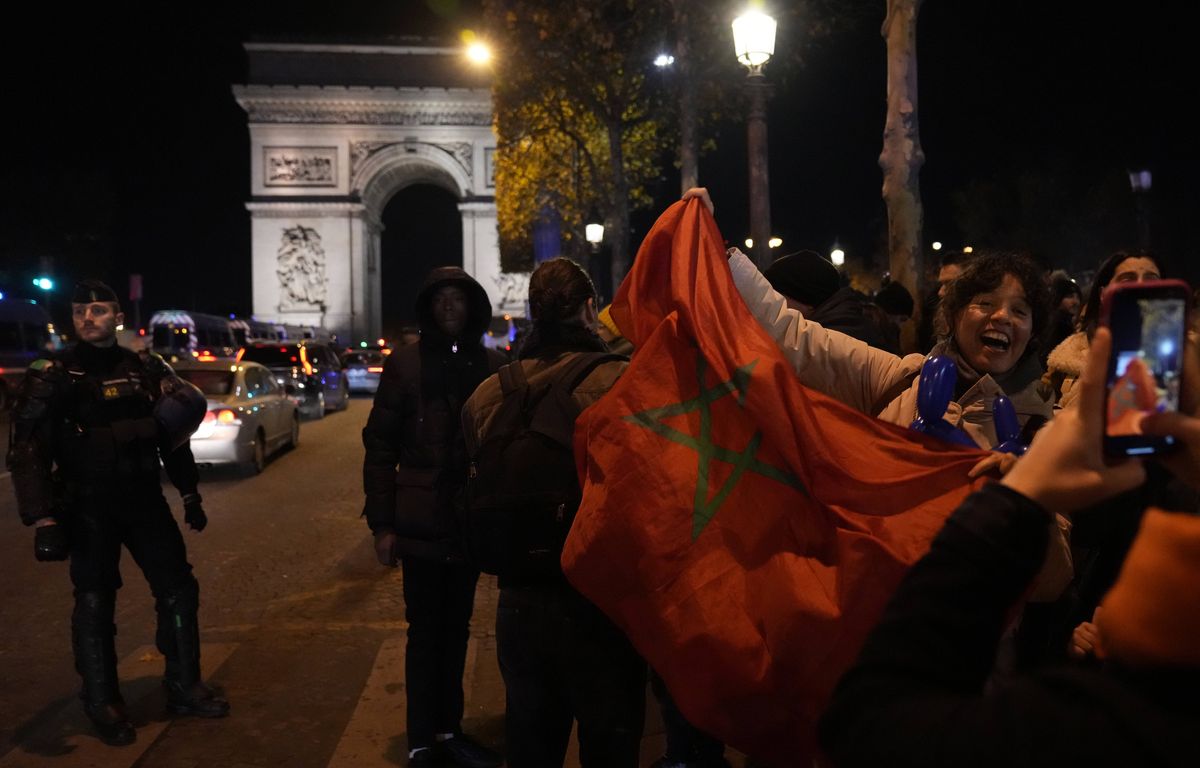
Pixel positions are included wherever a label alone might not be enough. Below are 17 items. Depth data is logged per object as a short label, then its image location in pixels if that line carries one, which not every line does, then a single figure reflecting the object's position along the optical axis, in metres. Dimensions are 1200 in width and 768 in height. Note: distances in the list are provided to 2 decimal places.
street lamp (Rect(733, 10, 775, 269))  11.22
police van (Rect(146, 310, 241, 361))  33.69
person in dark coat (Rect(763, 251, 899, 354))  3.40
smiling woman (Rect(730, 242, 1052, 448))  2.45
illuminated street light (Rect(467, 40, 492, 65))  24.11
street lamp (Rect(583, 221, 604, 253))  23.91
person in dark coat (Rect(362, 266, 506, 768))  3.99
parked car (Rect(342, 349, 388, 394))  27.98
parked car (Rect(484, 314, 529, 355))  29.02
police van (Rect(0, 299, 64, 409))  25.30
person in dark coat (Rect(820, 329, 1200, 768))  1.00
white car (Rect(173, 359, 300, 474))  12.11
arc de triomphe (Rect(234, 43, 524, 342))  44.56
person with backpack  2.75
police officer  4.24
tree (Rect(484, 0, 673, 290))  22.89
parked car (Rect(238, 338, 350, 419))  19.89
